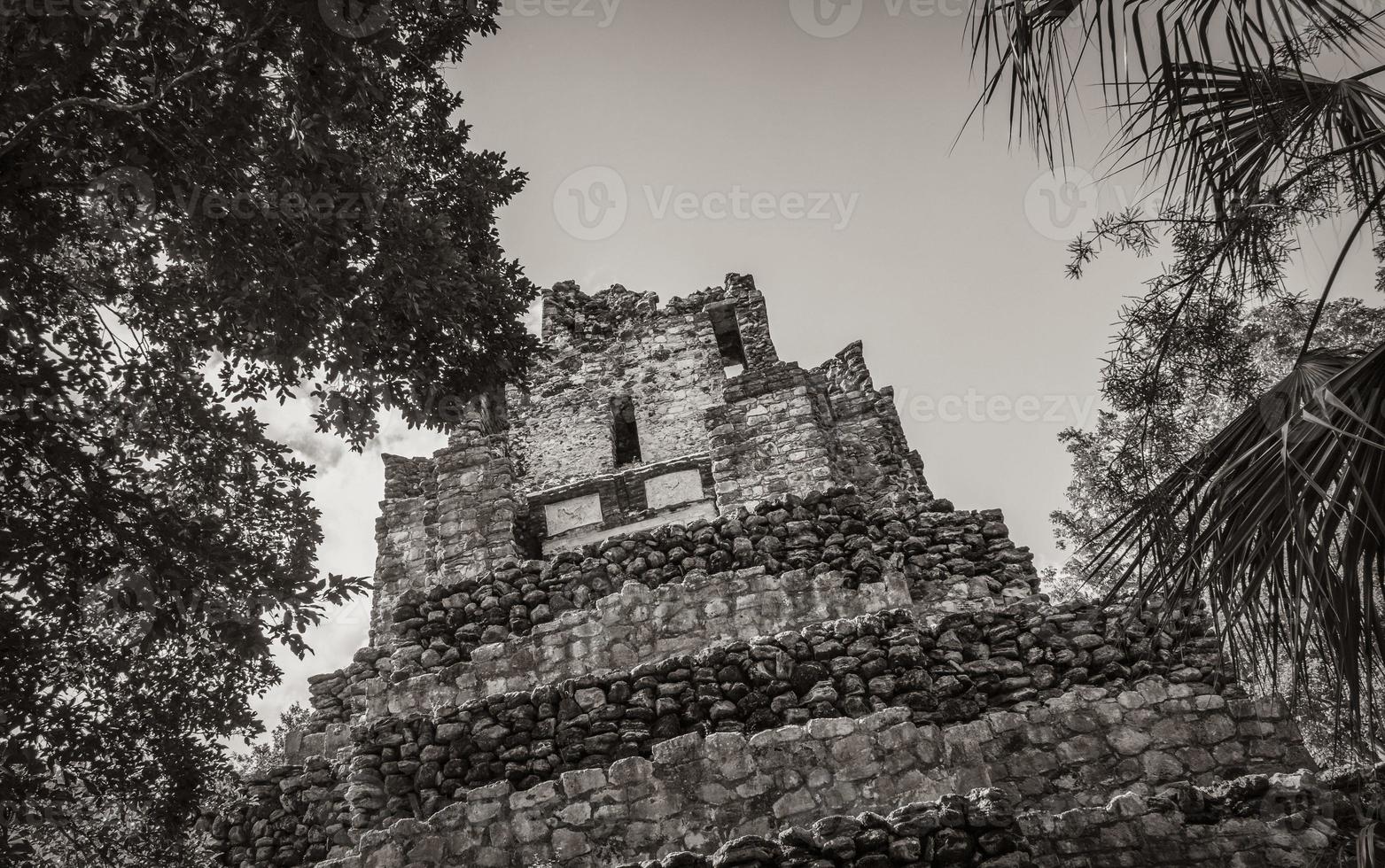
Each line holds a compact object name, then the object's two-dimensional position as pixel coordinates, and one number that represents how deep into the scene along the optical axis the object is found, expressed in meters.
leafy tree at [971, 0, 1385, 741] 3.21
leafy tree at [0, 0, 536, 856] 5.14
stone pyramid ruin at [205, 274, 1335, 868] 4.39
